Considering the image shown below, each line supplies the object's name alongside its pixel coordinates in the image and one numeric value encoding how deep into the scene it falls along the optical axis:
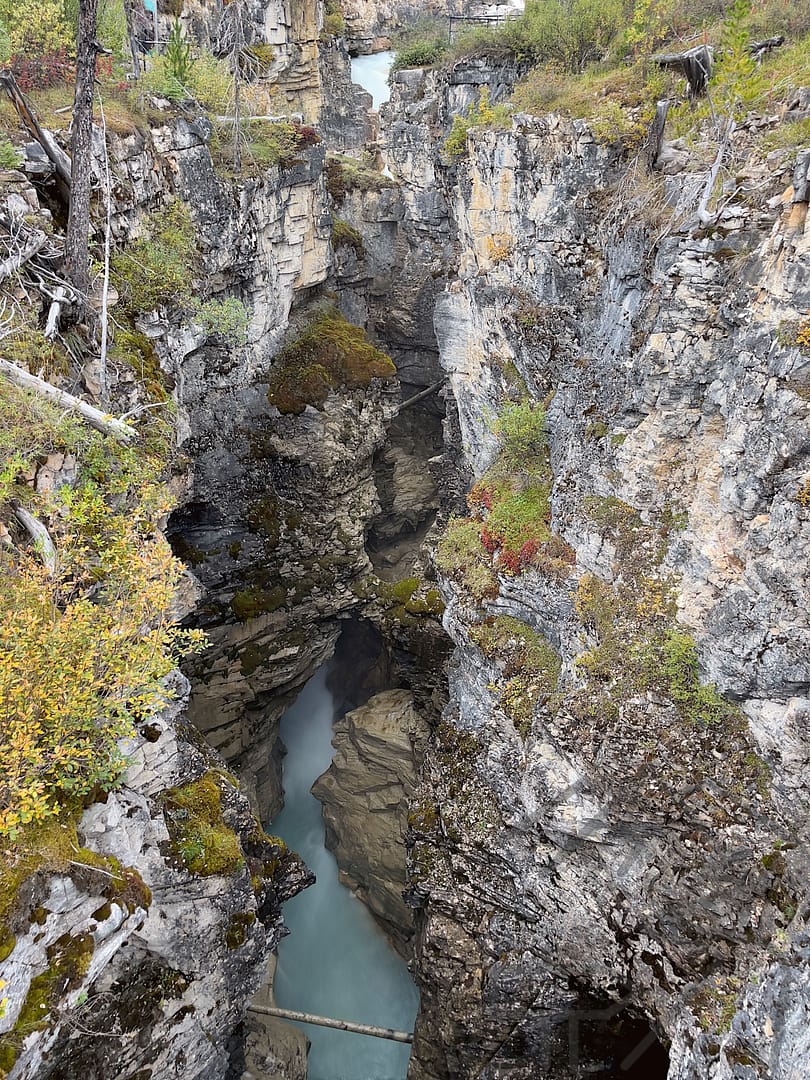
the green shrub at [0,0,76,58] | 14.47
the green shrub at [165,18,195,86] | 15.58
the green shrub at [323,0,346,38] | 24.73
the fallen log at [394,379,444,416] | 26.89
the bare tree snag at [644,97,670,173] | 12.90
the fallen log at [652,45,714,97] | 12.60
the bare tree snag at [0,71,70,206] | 11.58
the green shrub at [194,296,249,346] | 15.45
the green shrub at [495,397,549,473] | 15.91
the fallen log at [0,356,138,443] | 9.60
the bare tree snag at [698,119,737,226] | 10.60
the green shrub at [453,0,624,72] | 16.56
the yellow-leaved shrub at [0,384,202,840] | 6.72
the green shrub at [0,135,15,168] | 11.47
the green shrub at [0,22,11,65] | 12.98
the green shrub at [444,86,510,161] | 16.70
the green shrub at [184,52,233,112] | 16.33
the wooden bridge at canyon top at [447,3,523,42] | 24.72
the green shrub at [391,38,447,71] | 23.25
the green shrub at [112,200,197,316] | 13.67
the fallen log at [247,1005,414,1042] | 14.63
